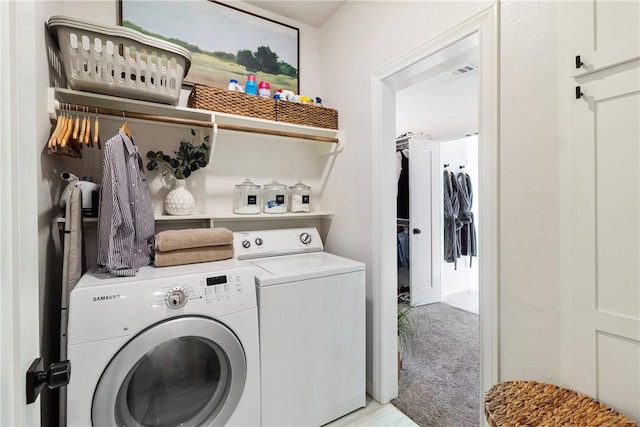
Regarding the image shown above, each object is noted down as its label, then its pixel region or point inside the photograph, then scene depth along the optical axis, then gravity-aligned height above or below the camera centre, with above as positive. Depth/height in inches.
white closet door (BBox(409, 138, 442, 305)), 135.2 -4.9
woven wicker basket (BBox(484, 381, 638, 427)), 33.8 -24.9
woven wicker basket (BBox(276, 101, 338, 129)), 77.2 +26.7
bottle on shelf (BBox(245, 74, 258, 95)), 77.4 +33.5
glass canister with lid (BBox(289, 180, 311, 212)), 86.1 +3.9
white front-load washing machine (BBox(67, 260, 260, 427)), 42.2 -22.0
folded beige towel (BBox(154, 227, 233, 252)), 56.8 -5.5
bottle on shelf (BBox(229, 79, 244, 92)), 74.5 +32.5
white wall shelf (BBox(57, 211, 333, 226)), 65.8 -1.3
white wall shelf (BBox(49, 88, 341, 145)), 56.2 +22.5
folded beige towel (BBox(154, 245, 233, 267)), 56.6 -9.0
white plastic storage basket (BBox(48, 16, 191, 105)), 50.3 +28.5
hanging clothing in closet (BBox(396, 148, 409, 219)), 137.5 +12.0
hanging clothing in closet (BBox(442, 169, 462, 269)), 147.5 -5.9
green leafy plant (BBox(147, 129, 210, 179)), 68.5 +12.2
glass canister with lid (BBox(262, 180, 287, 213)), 82.4 +3.9
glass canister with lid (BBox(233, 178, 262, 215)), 79.2 +3.7
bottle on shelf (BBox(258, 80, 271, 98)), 78.2 +33.0
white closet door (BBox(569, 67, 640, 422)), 34.1 -3.9
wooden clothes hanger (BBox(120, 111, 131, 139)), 54.5 +15.7
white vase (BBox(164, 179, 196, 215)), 68.5 +2.7
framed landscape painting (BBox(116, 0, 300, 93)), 70.9 +46.9
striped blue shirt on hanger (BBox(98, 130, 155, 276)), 48.9 +0.3
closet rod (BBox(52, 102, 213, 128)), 54.5 +20.2
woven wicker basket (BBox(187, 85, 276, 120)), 66.7 +26.5
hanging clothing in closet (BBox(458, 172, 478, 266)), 151.1 -6.6
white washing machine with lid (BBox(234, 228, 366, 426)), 57.5 -27.1
